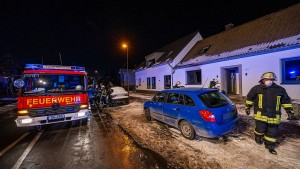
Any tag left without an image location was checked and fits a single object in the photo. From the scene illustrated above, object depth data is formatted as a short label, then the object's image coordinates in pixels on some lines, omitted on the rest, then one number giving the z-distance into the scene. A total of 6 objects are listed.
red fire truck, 5.86
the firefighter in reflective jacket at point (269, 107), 3.95
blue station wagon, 4.48
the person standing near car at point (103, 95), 12.76
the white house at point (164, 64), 18.58
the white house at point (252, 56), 8.90
